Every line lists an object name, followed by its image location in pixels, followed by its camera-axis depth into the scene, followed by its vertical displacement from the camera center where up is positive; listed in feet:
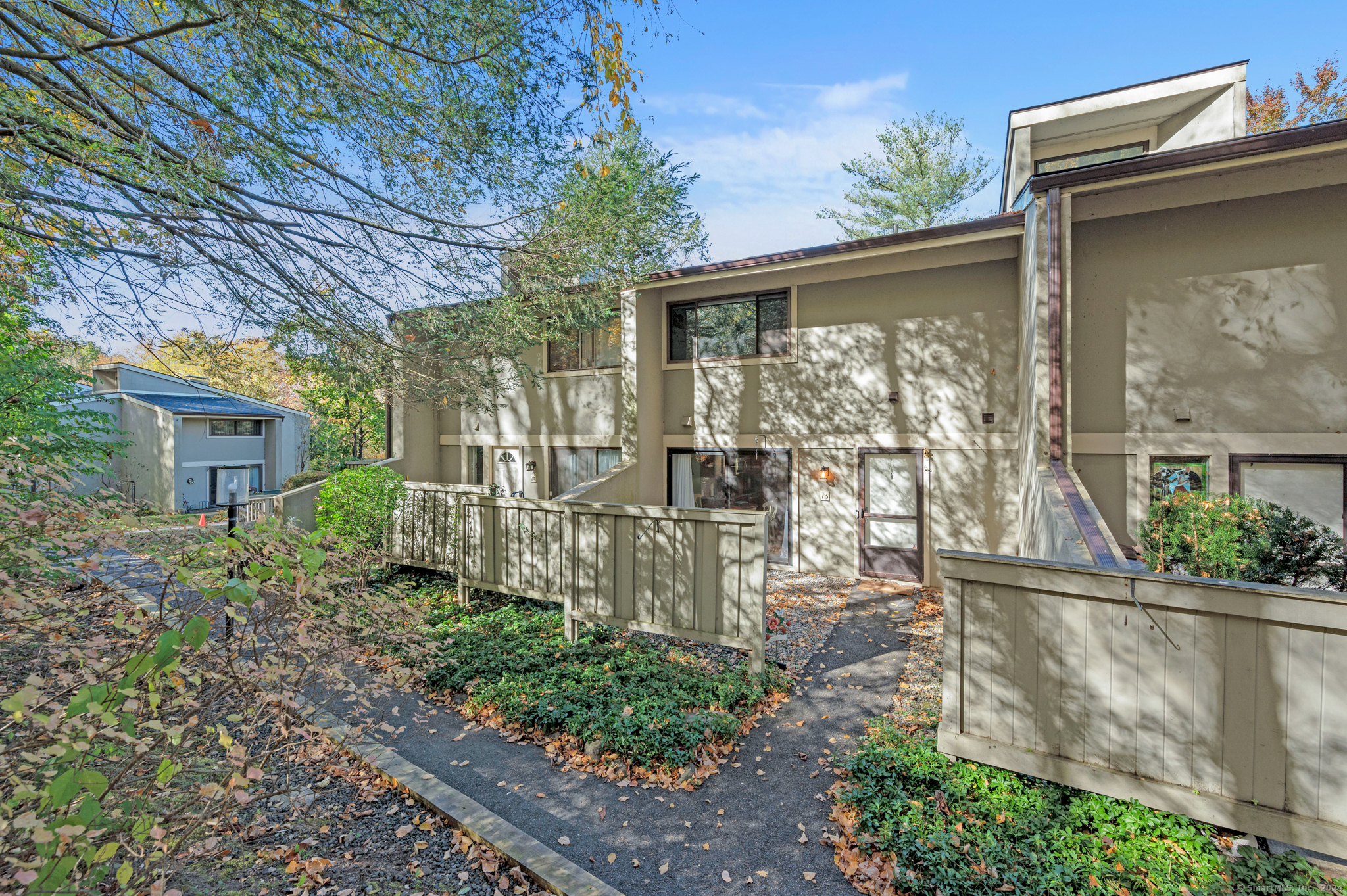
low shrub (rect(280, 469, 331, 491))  45.39 -2.94
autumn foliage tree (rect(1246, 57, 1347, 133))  52.70 +33.01
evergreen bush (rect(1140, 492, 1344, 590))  15.72 -3.09
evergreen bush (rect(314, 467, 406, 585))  29.30 -3.24
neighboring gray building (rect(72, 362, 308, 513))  67.72 +1.24
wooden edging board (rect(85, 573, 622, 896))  10.08 -7.88
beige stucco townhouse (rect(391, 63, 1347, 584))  20.72 +3.43
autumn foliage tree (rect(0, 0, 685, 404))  11.96 +7.71
